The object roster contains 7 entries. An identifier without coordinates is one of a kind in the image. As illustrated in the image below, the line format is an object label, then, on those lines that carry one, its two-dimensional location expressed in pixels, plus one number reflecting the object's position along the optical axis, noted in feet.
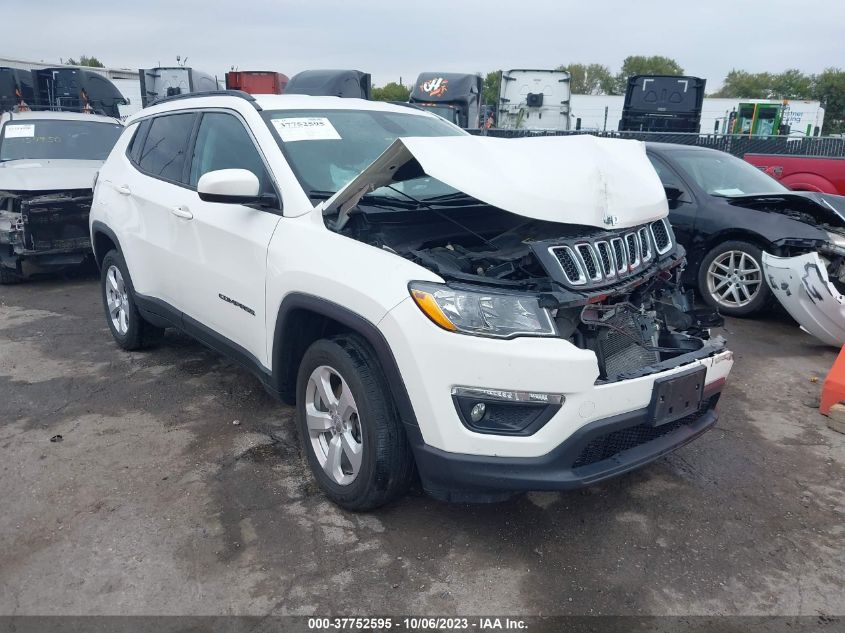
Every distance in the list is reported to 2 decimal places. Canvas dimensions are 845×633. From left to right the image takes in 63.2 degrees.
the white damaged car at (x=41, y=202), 23.81
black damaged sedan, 20.24
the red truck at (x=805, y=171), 33.55
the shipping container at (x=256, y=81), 56.54
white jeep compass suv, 8.50
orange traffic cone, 14.28
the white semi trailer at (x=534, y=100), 58.70
